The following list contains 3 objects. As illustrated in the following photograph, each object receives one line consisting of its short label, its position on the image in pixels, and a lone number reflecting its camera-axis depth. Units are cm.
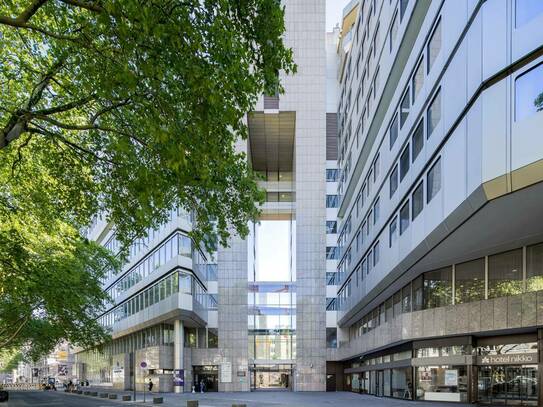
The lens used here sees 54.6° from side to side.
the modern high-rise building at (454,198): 1286
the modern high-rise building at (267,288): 5144
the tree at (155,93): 824
